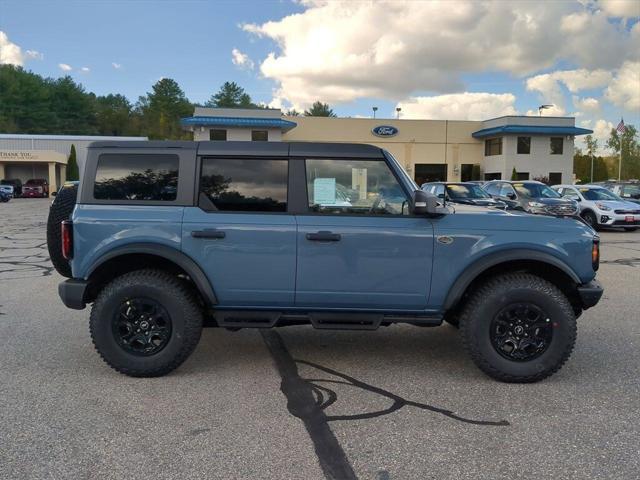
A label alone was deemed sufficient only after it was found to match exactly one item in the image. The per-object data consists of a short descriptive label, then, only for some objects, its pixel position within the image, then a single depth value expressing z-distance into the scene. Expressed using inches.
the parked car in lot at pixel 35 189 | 1946.4
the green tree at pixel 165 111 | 3560.5
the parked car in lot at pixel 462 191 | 651.6
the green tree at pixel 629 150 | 3221.0
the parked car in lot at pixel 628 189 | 878.4
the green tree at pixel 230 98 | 3676.9
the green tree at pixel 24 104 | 3245.6
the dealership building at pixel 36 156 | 2066.9
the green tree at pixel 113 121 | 3720.5
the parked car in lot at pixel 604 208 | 670.5
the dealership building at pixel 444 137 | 1569.9
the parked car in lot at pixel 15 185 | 1958.7
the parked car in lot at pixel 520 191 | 687.7
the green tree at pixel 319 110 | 3810.8
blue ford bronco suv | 173.3
